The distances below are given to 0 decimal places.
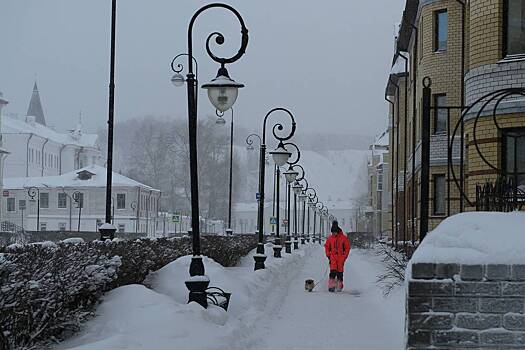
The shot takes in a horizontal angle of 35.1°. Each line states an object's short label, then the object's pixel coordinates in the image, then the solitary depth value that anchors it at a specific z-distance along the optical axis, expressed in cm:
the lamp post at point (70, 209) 8316
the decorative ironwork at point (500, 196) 887
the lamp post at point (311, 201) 7120
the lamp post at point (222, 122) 3573
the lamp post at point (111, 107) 1945
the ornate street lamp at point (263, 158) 2181
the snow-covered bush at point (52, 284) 805
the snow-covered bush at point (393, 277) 1761
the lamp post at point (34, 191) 7946
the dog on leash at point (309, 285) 2020
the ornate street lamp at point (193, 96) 1234
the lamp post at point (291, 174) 3259
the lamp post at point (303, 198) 5334
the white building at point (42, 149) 10325
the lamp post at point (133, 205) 8456
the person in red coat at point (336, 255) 2042
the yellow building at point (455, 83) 1828
